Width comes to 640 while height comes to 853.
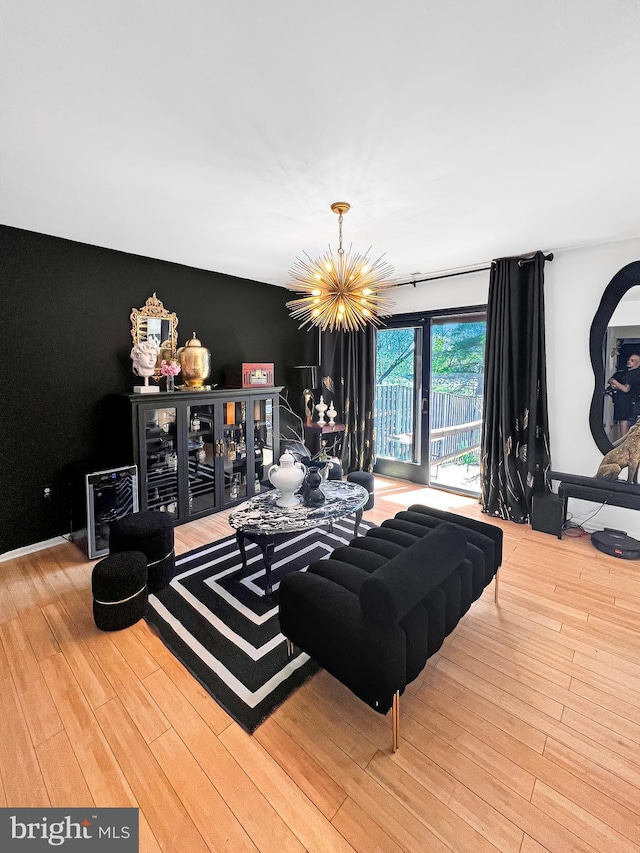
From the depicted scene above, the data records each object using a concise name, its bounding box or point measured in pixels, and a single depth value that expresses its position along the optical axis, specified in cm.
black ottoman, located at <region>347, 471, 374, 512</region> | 360
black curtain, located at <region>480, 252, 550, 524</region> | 352
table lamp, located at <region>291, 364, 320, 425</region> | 515
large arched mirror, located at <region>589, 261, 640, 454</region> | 313
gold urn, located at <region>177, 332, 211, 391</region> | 360
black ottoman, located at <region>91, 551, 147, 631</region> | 208
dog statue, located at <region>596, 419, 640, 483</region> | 314
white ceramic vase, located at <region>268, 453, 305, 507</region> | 262
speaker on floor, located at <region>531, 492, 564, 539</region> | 336
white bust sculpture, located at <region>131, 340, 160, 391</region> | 329
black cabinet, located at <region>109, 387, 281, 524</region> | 323
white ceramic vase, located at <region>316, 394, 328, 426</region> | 499
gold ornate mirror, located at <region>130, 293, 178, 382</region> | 351
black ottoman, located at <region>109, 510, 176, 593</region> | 244
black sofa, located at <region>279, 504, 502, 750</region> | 142
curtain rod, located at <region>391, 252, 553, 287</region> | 345
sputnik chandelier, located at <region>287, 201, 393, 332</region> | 228
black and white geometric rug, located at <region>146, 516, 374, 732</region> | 175
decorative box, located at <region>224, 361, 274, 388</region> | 406
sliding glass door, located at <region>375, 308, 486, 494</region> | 444
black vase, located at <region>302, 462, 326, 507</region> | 268
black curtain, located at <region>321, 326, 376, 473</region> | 504
